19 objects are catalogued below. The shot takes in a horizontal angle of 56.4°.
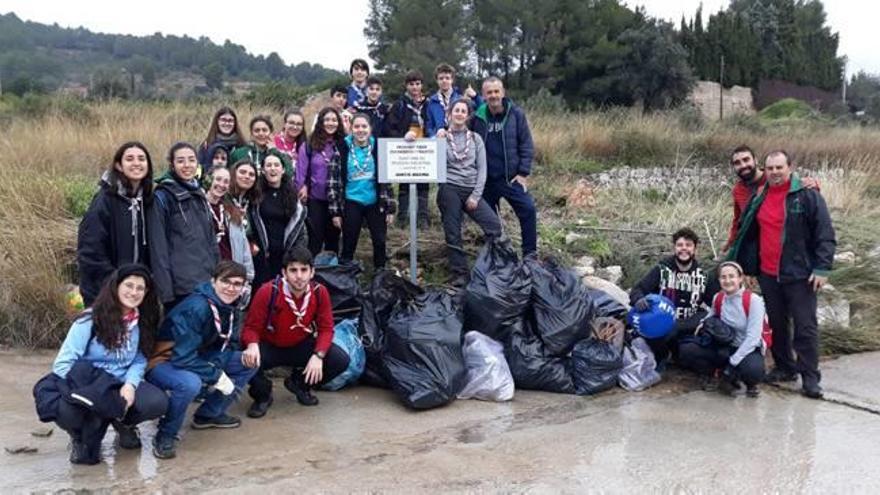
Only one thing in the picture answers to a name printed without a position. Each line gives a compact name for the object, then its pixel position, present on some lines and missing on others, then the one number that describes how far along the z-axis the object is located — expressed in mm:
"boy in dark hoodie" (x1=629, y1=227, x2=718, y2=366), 5547
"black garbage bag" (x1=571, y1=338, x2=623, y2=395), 5254
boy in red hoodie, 4652
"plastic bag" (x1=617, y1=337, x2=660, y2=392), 5387
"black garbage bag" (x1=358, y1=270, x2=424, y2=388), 5281
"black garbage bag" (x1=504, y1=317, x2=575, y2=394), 5250
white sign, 6102
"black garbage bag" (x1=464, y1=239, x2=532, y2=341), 5383
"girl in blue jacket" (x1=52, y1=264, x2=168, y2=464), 3928
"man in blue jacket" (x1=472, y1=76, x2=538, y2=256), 6602
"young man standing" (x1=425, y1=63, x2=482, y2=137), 7090
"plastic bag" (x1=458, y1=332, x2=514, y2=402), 5105
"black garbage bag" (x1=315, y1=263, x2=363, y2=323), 5527
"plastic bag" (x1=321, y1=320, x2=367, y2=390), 5211
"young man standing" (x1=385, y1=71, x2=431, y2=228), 7215
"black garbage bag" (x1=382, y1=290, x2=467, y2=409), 4898
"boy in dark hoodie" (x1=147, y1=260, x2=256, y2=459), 4141
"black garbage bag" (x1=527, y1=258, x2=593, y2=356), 5355
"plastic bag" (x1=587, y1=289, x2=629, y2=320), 5812
